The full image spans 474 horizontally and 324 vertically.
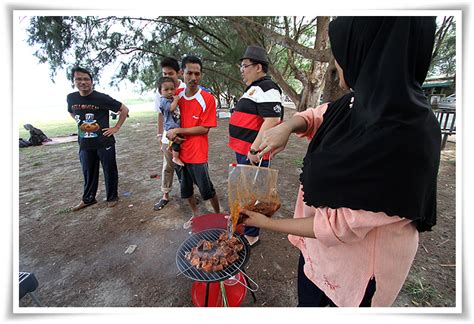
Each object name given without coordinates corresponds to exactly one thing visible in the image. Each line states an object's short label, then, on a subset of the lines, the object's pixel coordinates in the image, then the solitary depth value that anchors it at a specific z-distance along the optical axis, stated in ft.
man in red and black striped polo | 7.04
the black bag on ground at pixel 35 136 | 27.76
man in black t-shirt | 10.52
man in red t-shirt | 8.22
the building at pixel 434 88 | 54.70
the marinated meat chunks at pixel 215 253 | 4.68
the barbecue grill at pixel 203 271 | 4.42
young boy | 8.57
